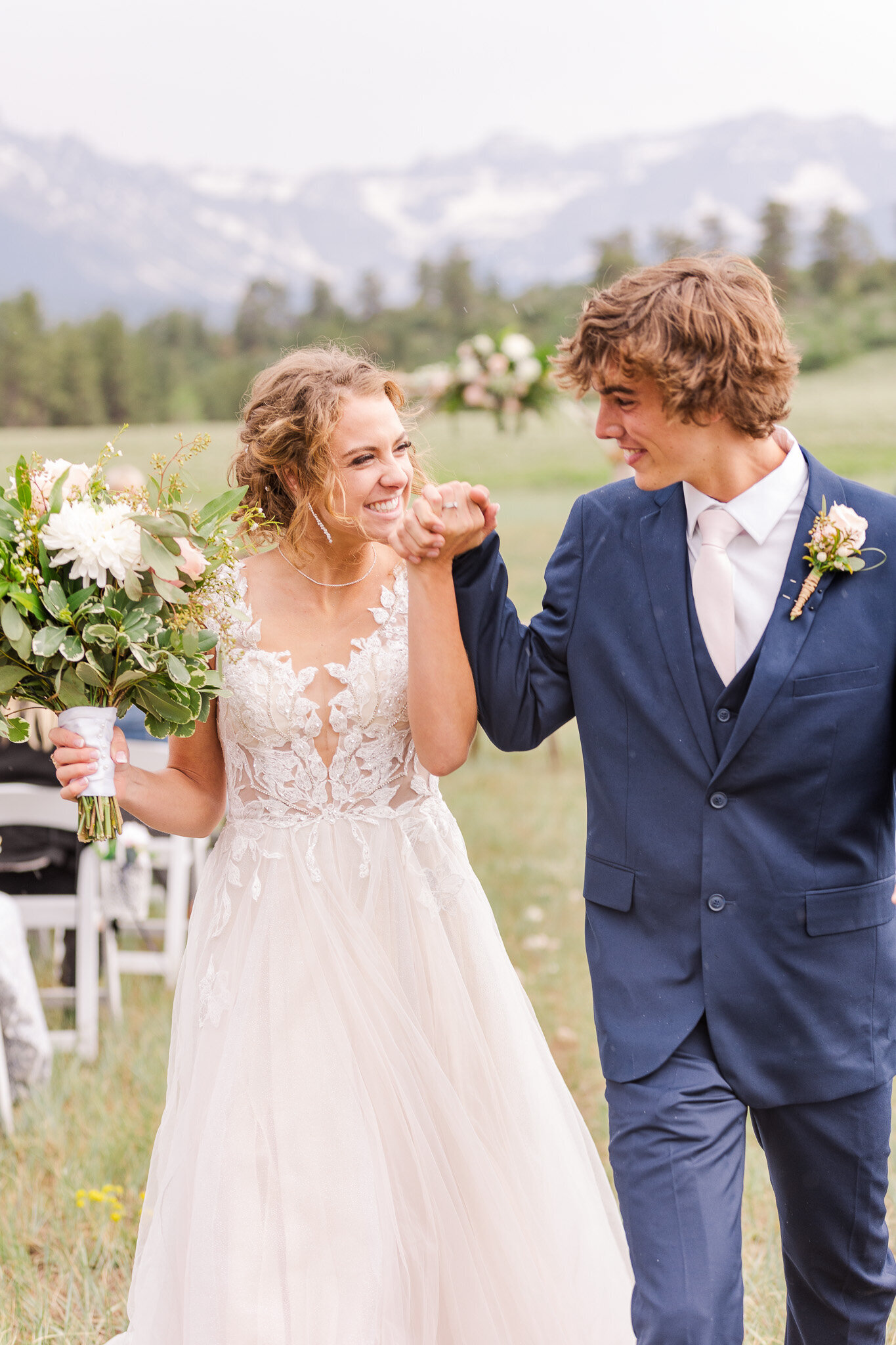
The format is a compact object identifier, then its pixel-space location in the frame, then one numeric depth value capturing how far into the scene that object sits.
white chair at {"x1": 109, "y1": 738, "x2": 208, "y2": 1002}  6.02
